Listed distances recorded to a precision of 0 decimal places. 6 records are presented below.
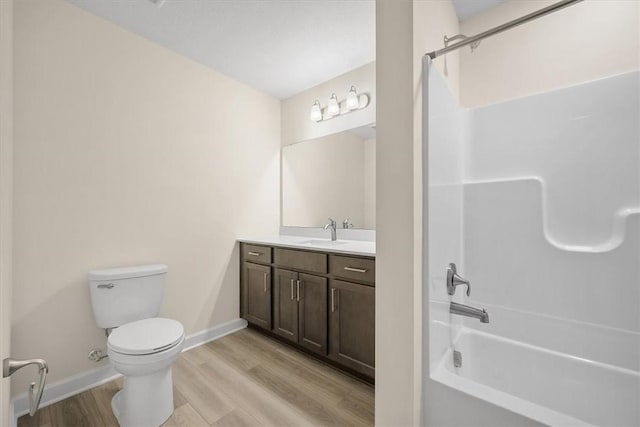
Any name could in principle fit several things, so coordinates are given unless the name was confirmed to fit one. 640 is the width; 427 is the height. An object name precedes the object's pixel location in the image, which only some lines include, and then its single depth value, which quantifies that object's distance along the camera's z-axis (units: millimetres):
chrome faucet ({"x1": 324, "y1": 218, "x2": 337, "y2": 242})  2630
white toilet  1460
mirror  2531
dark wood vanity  1834
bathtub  1294
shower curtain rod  1010
